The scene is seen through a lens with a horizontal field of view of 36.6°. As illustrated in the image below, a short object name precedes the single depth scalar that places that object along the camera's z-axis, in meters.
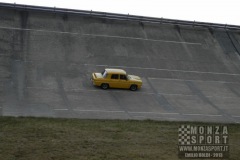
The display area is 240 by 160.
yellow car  25.17
